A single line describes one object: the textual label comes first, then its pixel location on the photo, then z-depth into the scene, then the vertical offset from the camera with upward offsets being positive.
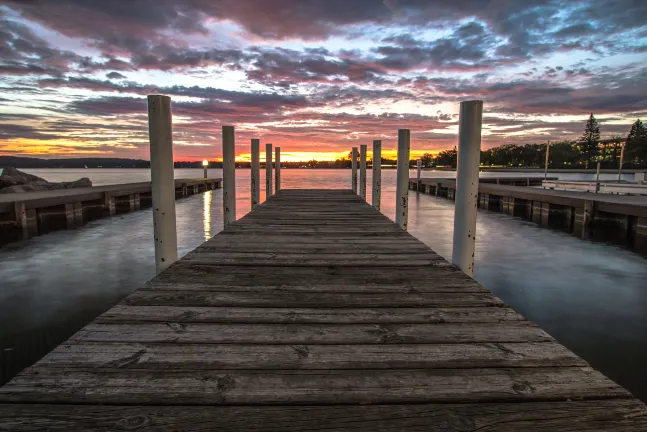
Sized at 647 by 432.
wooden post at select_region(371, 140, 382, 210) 11.41 -0.02
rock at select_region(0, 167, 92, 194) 19.36 -1.05
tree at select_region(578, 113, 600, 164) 118.04 +11.56
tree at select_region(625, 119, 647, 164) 91.56 +5.24
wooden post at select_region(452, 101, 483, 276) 3.79 -0.15
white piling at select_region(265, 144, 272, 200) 12.95 -0.06
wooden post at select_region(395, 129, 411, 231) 8.17 -0.15
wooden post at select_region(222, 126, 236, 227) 7.71 -0.13
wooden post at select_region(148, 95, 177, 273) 3.79 -0.13
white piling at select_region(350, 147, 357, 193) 15.38 -0.02
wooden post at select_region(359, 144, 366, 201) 13.53 +0.02
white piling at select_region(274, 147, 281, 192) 15.12 -0.15
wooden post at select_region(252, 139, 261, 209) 10.80 -0.08
